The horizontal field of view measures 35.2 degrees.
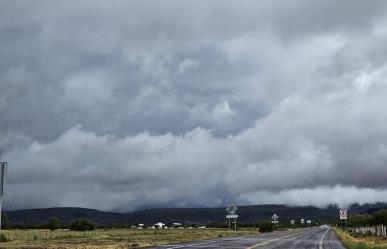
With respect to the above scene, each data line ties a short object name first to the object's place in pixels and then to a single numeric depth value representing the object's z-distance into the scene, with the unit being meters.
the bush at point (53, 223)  191.18
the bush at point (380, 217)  115.03
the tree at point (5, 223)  183.75
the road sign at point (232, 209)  93.34
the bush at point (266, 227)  147.62
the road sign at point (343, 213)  92.47
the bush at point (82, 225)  176.50
